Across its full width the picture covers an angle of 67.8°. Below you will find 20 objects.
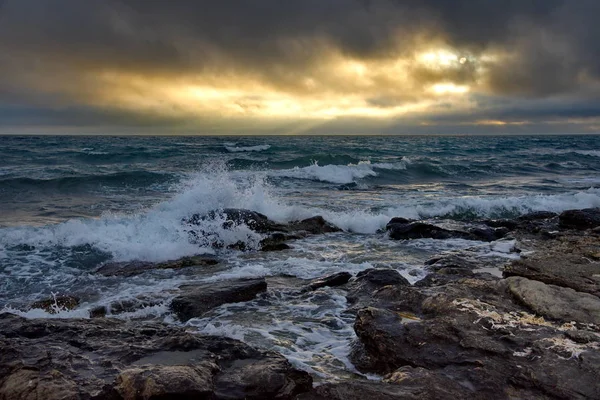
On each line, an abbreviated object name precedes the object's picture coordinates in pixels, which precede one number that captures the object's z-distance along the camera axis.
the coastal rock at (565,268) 6.03
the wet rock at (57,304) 6.63
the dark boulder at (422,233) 11.70
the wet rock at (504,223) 12.81
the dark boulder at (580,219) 12.59
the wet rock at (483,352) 3.58
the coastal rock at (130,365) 3.29
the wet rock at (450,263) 8.29
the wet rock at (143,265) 8.58
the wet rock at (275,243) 10.64
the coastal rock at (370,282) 6.62
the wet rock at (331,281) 7.32
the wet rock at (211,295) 6.11
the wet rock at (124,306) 6.39
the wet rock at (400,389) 3.31
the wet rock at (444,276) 7.06
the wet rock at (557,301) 4.79
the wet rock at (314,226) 12.51
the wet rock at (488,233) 11.50
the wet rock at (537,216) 14.12
